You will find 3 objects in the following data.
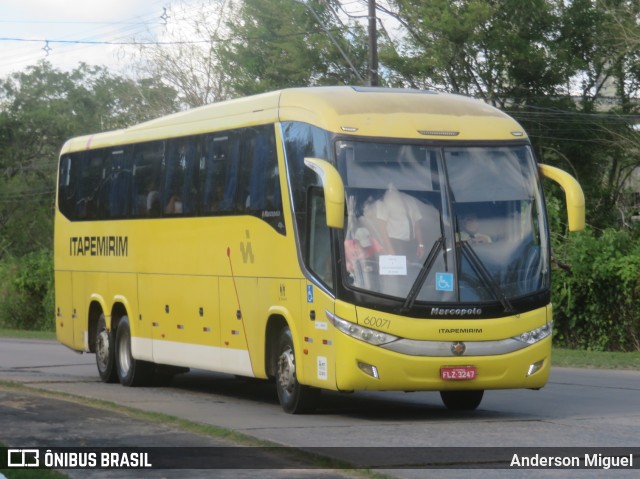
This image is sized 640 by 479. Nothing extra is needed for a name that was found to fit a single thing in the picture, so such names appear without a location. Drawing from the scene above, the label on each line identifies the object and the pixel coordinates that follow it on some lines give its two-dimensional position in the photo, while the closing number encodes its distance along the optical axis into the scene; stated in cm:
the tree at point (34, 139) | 6731
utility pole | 3203
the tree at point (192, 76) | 4994
